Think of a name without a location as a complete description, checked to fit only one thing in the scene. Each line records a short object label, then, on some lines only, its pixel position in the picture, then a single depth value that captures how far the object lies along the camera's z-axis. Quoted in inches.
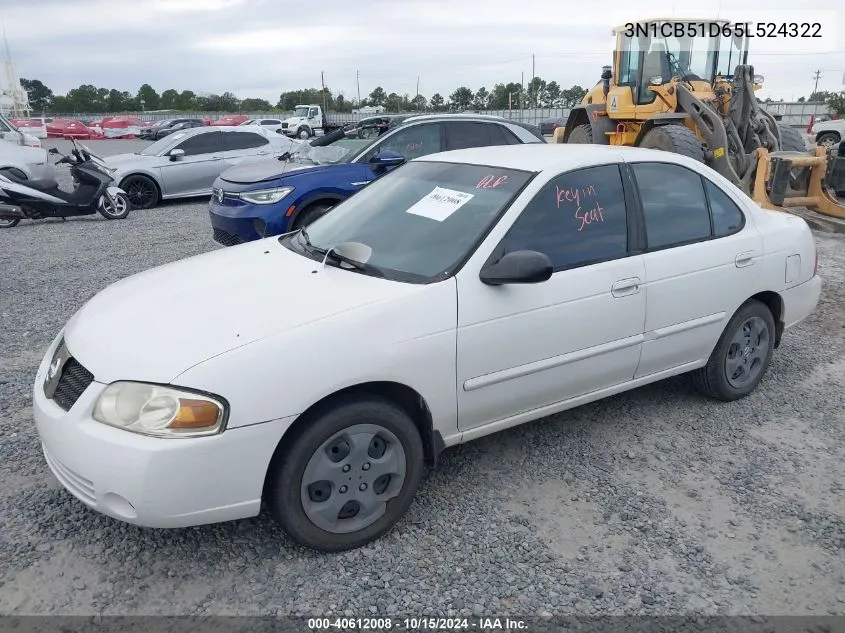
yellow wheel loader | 378.0
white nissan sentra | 98.7
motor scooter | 411.8
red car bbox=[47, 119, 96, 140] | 1695.4
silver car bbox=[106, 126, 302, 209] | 491.5
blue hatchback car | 276.7
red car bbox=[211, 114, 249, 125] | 1820.9
